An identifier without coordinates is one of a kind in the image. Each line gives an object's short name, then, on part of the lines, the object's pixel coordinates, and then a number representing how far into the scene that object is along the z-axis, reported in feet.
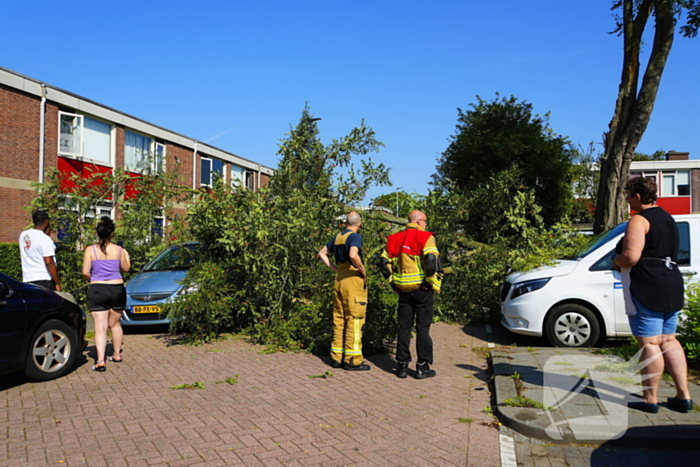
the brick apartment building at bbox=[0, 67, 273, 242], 57.72
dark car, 18.54
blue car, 30.14
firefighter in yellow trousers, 21.97
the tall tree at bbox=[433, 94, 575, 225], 85.56
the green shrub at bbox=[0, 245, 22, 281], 47.14
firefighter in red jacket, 20.92
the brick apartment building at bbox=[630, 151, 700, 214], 135.64
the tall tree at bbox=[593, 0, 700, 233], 41.68
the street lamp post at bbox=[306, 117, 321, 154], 31.88
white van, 24.85
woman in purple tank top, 22.06
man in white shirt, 24.35
